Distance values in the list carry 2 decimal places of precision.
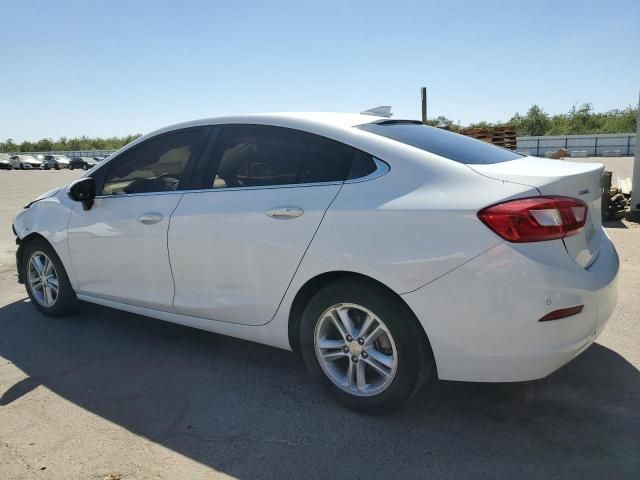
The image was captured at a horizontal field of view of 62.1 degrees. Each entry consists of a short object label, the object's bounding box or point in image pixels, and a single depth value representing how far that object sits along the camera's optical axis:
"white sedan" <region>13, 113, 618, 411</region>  2.40
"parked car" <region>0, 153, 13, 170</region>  46.66
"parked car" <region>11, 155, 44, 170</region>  47.56
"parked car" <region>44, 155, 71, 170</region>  48.91
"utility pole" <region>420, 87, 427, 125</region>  15.23
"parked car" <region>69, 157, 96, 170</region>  47.97
